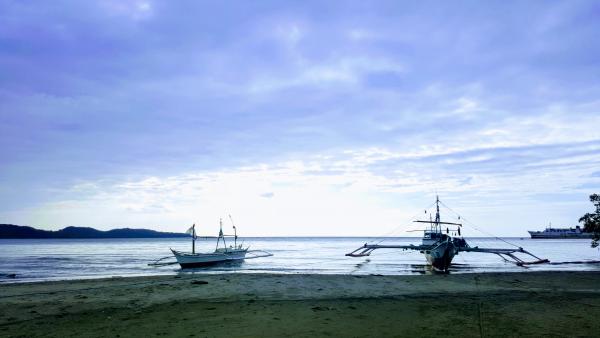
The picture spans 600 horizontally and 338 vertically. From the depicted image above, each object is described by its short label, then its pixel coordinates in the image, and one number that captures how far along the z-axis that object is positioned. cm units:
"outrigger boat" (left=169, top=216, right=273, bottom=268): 4956
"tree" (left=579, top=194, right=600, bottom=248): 3619
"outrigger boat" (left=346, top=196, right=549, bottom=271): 4197
